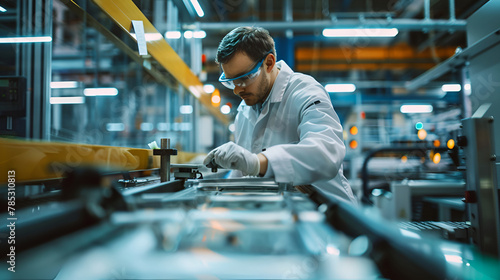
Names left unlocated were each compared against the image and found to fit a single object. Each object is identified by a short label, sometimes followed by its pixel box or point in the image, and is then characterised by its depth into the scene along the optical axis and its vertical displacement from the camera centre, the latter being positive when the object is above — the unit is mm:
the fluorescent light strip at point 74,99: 5824 +1107
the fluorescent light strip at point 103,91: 5957 +1290
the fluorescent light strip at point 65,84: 4840 +1197
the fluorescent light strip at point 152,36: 1617 +753
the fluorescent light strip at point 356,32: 4387 +1769
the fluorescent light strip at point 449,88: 6841 +1421
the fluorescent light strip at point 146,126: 9589 +925
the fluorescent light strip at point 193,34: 3710 +1497
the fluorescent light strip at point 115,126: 7558 +770
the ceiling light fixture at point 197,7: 2200 +1140
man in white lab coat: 1152 +166
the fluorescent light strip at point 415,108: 7820 +1074
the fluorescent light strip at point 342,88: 6742 +1434
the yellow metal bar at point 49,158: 793 -8
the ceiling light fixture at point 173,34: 3026 +1272
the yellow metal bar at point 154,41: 1408 +736
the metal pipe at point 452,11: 4301 +2052
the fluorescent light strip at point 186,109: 3849 +585
